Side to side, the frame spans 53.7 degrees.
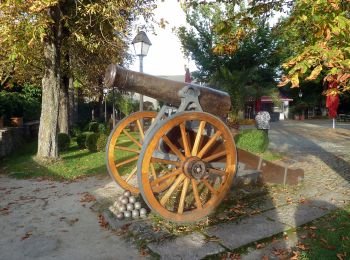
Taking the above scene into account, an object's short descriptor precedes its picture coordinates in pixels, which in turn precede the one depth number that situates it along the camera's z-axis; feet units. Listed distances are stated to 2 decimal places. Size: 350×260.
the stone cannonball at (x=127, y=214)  16.61
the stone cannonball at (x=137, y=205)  17.02
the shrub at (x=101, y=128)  65.12
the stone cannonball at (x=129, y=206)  16.97
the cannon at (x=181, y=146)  14.74
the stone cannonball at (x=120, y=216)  16.58
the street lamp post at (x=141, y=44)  33.19
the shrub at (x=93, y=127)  64.34
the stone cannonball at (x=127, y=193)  17.93
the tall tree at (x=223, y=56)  98.17
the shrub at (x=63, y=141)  45.91
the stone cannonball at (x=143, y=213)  16.75
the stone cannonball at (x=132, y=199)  17.35
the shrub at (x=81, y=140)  47.65
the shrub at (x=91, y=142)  43.80
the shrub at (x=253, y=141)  37.52
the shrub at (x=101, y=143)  43.92
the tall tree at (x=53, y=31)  28.94
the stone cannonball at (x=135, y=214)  16.66
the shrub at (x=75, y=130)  63.16
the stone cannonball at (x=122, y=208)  16.87
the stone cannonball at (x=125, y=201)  17.24
